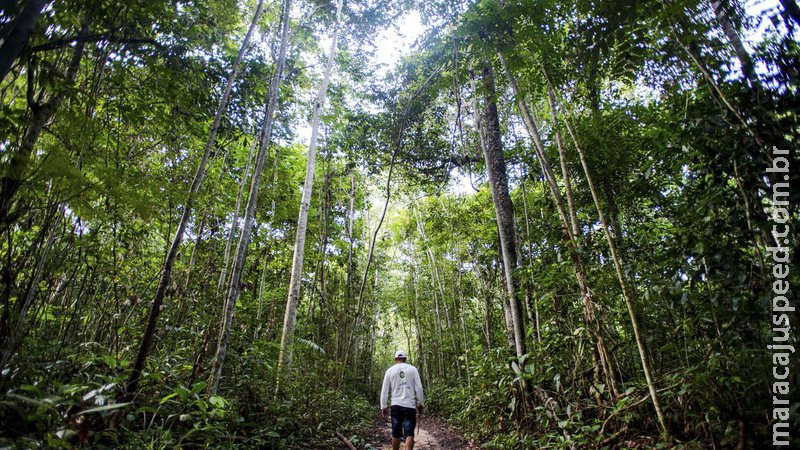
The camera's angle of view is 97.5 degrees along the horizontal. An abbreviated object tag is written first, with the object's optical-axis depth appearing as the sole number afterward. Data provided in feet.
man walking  17.76
